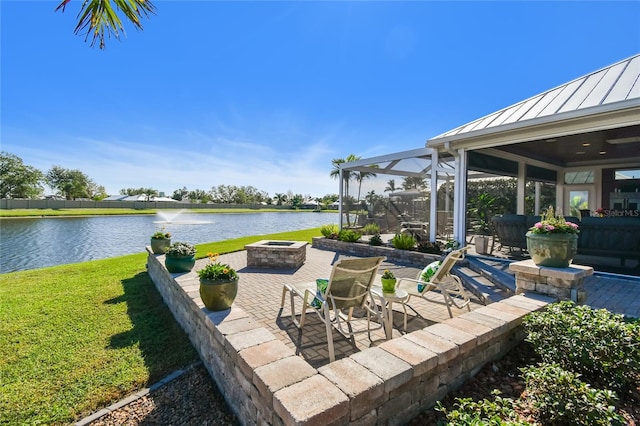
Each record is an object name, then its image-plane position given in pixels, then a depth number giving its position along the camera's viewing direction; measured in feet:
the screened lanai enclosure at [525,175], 16.88
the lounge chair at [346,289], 9.78
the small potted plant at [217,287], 9.77
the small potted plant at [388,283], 11.49
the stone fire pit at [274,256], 23.35
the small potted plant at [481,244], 23.34
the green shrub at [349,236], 31.50
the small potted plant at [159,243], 20.77
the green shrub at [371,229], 32.34
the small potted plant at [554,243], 10.39
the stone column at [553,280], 9.90
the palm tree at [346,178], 34.89
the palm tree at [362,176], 33.14
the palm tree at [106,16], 8.41
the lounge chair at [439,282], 11.81
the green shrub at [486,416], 4.37
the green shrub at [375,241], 29.50
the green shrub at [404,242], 26.04
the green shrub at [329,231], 34.56
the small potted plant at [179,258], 14.98
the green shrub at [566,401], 4.65
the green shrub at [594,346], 6.29
